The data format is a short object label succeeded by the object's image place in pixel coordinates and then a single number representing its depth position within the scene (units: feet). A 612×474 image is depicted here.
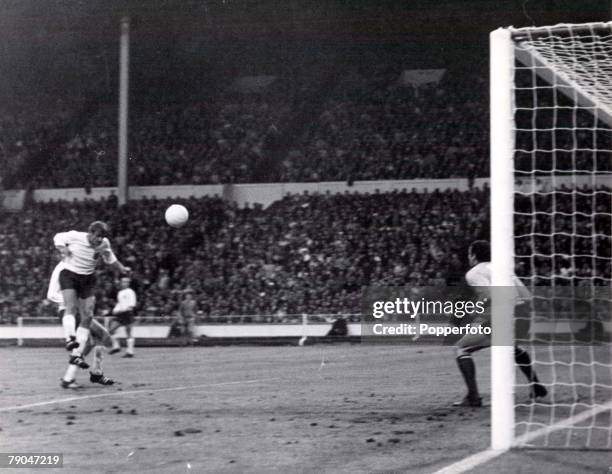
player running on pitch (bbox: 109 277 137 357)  70.85
